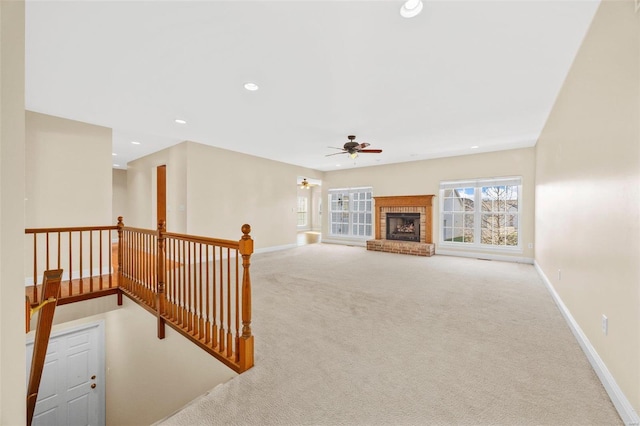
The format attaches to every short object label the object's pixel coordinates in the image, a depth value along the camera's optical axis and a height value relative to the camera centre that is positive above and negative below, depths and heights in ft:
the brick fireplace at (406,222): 22.49 -1.00
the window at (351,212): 27.84 -0.04
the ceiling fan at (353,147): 14.78 +3.90
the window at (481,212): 19.57 -0.02
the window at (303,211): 43.98 +0.12
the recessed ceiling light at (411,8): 5.74 +4.86
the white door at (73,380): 11.50 -8.28
